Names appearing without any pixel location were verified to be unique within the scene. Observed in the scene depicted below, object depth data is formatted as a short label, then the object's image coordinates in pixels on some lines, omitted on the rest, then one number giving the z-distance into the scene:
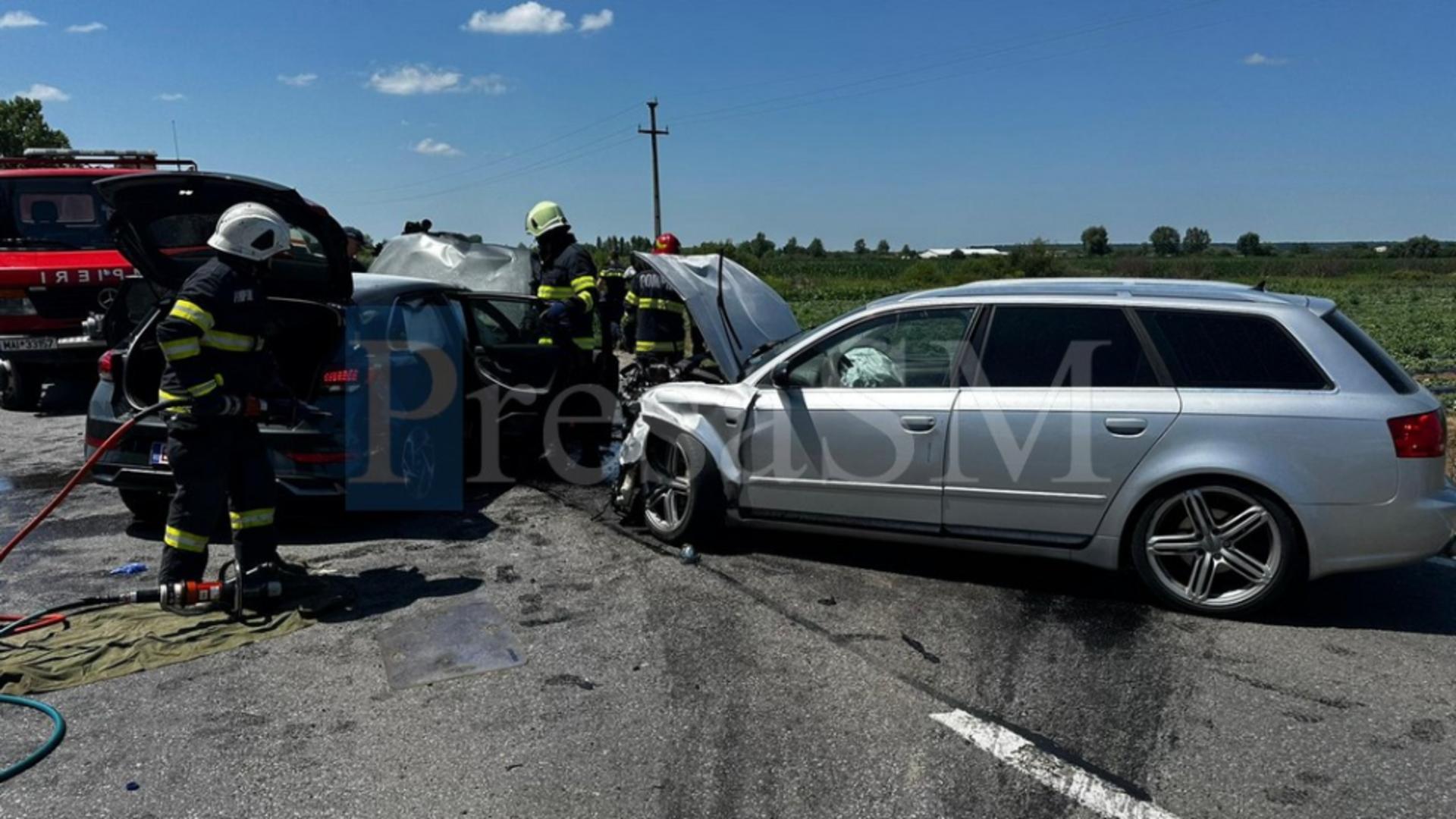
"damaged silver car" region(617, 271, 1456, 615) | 4.57
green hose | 3.42
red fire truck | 10.40
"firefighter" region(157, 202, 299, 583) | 4.76
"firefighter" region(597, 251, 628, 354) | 11.95
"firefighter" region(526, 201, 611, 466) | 7.67
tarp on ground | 4.20
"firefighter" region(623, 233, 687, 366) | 8.90
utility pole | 39.84
